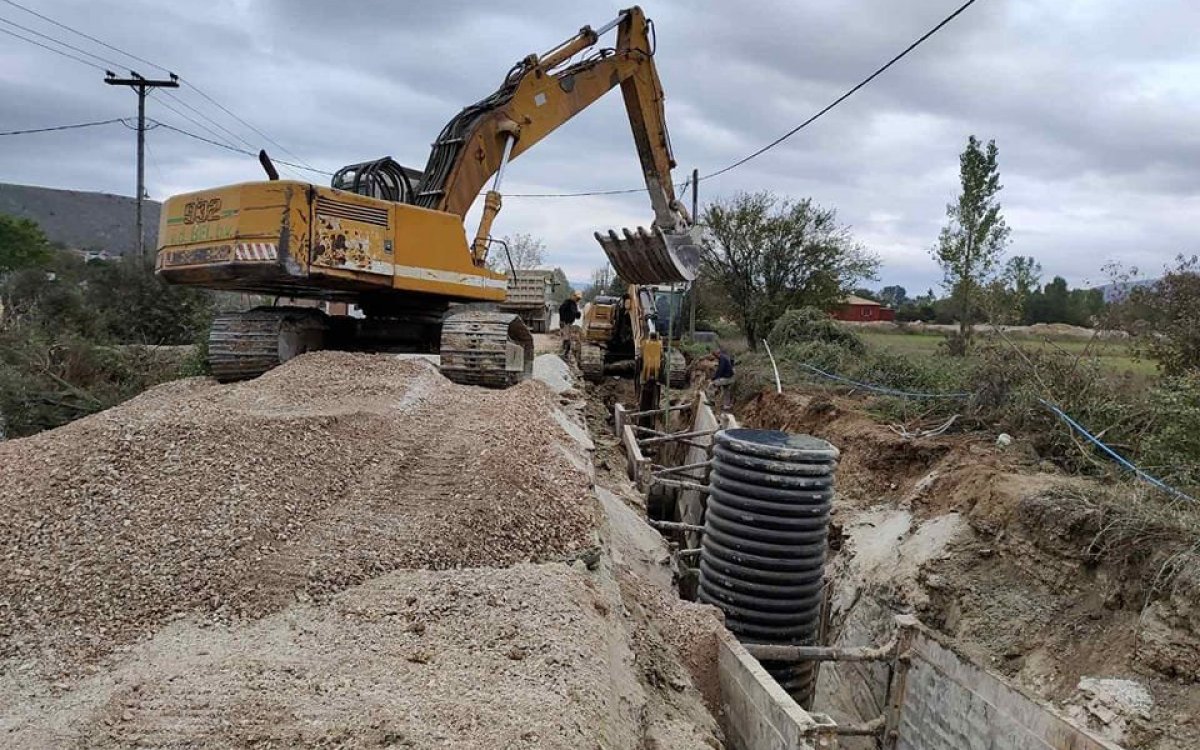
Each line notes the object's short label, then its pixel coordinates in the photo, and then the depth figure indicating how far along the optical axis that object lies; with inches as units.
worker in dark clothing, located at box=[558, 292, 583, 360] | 993.5
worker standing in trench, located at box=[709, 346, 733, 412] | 557.0
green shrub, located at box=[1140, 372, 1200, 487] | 216.3
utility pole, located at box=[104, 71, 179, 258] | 853.8
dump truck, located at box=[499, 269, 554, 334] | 834.2
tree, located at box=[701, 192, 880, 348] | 836.6
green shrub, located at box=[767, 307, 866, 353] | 647.8
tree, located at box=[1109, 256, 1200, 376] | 312.8
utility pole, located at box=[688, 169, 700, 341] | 852.0
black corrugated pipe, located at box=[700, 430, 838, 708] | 193.5
